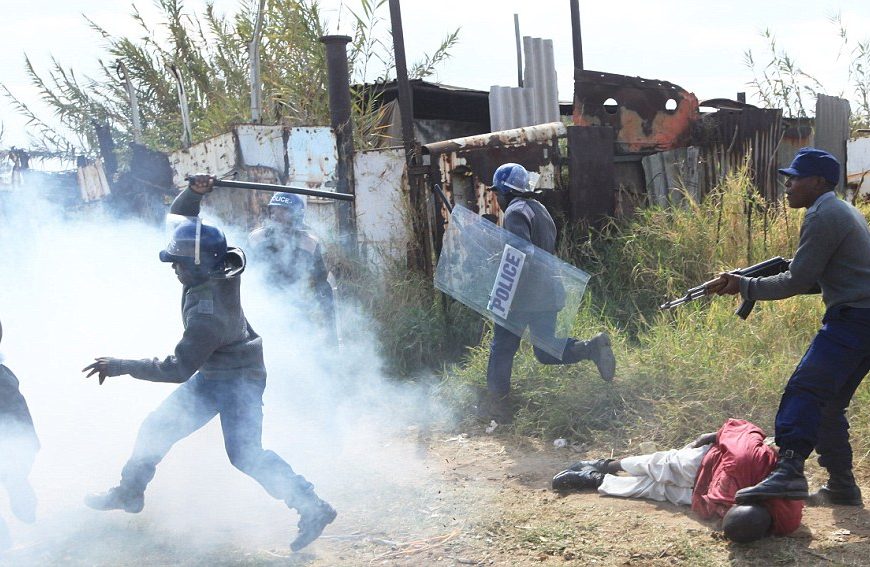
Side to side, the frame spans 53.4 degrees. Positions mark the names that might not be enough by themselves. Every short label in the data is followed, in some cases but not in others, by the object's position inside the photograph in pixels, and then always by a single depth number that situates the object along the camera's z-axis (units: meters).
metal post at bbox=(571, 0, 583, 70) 11.84
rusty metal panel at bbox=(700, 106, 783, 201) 9.01
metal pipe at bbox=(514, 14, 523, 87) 14.33
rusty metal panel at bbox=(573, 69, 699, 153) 9.00
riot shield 6.38
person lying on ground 4.05
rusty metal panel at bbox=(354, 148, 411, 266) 8.64
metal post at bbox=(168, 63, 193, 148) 11.31
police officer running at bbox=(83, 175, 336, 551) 4.23
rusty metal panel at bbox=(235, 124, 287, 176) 9.22
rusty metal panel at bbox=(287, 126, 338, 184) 8.88
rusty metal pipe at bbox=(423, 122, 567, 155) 8.10
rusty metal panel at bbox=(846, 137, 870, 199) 9.45
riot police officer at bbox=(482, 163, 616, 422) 6.31
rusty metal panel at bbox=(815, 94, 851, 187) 9.48
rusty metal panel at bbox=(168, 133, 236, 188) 9.66
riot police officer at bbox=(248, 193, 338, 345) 6.83
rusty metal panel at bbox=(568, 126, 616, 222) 8.43
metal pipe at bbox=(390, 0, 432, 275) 8.17
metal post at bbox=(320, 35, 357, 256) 8.84
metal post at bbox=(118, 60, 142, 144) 13.05
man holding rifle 4.12
